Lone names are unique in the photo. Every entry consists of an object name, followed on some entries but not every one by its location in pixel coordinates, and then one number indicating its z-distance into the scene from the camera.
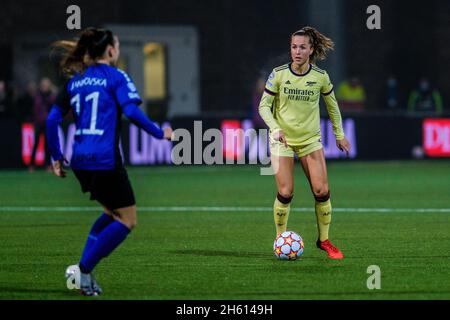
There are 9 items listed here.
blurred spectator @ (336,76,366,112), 29.78
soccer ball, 10.74
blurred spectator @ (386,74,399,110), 34.47
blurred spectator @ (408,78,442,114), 31.67
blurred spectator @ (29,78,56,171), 23.95
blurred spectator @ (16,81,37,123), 26.39
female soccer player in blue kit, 8.57
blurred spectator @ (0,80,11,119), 27.11
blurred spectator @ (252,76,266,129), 25.75
